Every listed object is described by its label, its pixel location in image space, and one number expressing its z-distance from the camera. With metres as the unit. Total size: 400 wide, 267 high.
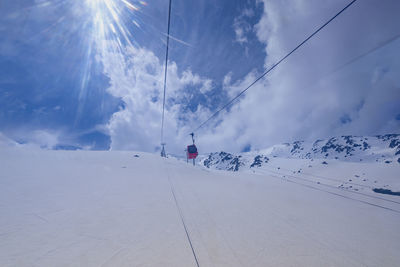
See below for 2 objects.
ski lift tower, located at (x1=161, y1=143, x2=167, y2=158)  48.28
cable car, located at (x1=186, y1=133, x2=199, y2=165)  26.12
